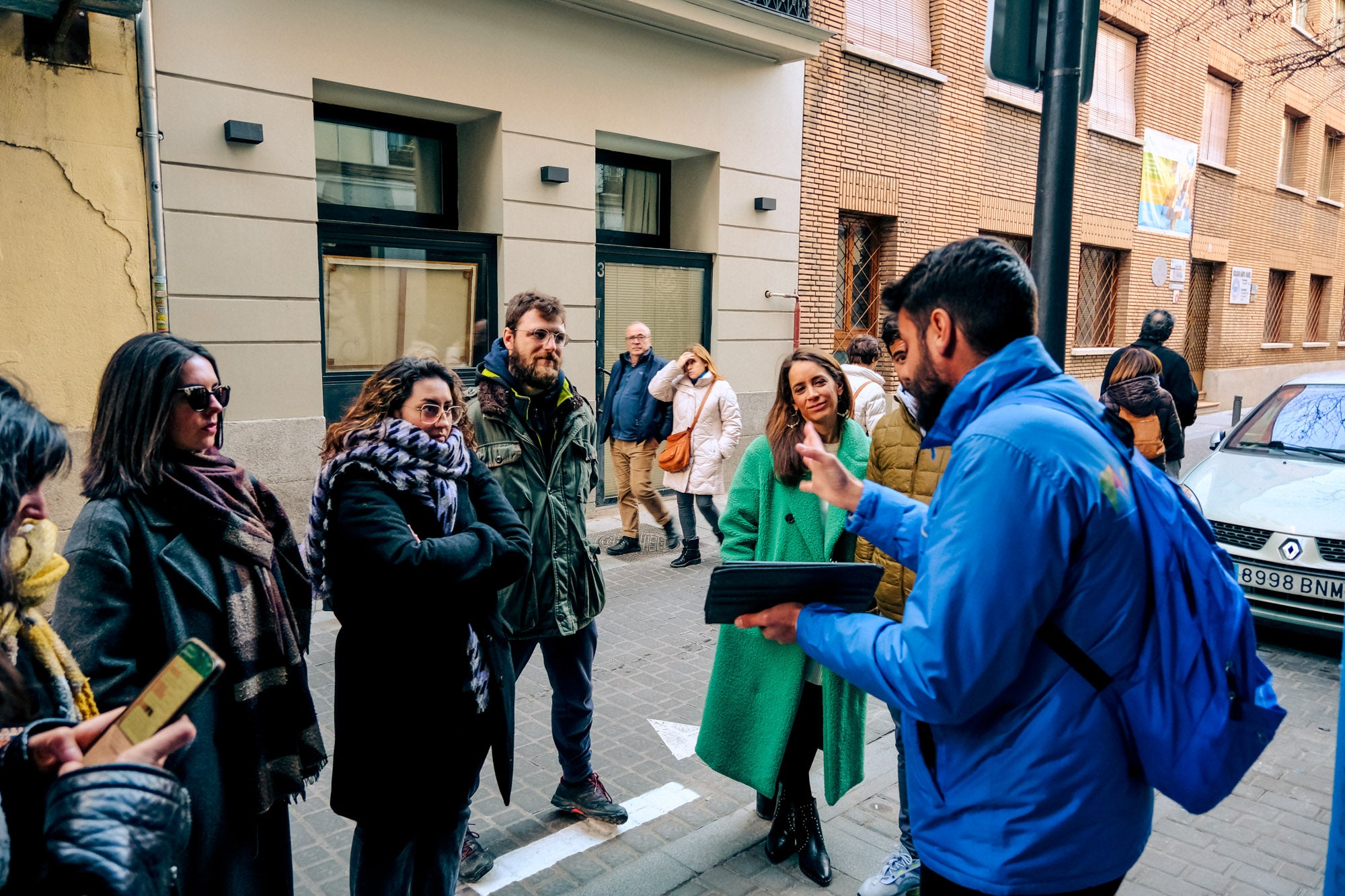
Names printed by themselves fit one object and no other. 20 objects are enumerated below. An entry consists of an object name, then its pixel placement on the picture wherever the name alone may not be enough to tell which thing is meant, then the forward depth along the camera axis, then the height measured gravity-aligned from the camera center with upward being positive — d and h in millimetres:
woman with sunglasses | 2033 -625
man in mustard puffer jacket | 3439 -512
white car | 5703 -1016
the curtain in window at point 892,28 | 11492 +3866
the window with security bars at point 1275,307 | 22453 +893
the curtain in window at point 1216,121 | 18719 +4456
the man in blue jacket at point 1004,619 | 1582 -479
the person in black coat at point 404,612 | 2473 -777
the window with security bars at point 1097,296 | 16125 +758
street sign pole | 3381 +642
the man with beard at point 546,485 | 3357 -577
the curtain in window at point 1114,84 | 15414 +4266
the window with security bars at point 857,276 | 12070 +752
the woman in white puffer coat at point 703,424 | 7695 -772
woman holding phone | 1250 -657
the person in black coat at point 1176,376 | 8062 -310
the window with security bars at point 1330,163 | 23625 +4562
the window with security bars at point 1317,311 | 24266 +888
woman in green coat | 3281 -1203
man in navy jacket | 8141 -888
